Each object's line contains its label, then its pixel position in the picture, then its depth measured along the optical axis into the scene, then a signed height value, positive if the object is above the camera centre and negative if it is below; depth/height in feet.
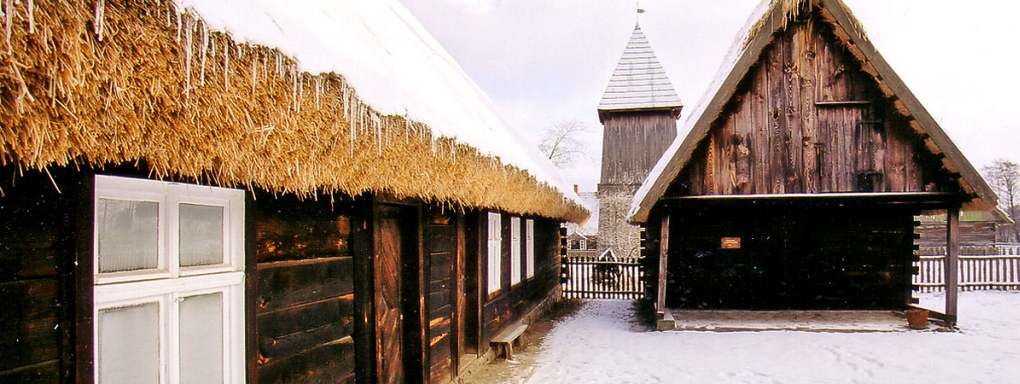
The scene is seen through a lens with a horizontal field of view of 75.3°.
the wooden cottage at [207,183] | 5.83 +0.23
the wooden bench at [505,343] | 25.58 -5.68
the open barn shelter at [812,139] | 28.07 +2.54
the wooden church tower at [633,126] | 88.63 +9.61
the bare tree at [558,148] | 131.95 +9.91
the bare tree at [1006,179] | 205.05 +5.03
